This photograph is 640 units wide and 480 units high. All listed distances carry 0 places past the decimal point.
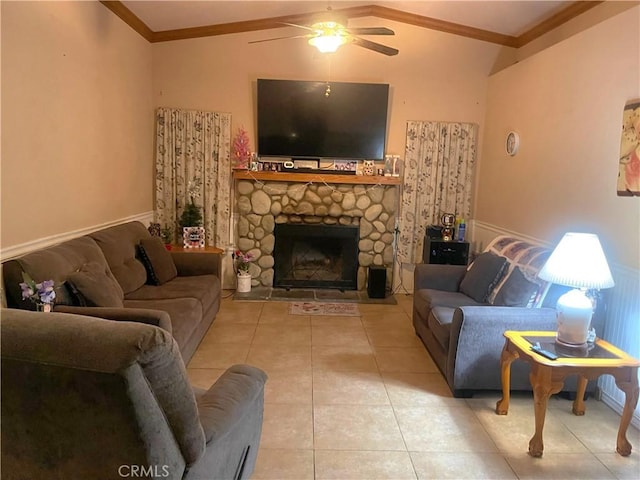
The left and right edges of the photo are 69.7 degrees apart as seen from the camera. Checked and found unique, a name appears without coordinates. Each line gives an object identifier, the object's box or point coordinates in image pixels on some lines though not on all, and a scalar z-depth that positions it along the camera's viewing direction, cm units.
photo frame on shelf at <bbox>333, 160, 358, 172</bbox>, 550
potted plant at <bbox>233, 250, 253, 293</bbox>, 545
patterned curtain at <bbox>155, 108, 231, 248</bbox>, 539
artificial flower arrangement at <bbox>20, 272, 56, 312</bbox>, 241
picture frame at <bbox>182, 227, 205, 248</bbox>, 515
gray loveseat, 298
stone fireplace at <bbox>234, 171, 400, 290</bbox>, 552
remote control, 245
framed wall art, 289
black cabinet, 527
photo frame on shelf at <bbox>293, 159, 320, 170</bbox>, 549
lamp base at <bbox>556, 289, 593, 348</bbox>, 256
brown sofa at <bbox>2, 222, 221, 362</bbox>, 260
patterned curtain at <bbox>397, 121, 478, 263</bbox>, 557
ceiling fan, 349
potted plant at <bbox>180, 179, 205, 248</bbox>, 516
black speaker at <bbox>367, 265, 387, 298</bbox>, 545
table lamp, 254
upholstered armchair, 117
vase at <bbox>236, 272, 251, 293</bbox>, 545
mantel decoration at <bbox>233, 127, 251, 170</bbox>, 542
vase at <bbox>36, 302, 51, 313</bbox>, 243
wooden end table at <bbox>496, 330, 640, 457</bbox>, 241
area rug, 486
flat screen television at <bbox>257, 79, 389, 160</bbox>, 534
